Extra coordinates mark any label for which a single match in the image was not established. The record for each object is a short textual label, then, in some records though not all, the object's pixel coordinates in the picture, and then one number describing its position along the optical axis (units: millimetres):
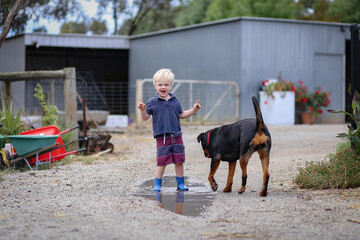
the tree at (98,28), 42656
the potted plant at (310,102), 18000
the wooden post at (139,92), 15048
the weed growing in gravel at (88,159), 8469
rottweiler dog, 5465
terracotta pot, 18062
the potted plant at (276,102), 17219
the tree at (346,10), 29984
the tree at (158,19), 40594
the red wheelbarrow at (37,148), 7322
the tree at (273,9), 36906
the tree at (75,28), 44344
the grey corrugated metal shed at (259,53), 17516
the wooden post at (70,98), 9625
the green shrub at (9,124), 8461
